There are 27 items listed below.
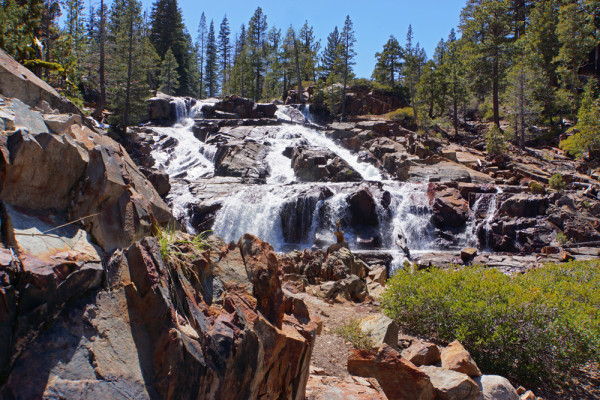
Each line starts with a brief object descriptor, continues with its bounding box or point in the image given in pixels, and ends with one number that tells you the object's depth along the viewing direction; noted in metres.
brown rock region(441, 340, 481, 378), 6.69
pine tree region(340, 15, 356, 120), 48.22
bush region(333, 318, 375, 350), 7.25
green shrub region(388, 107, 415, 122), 44.59
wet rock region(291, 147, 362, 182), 29.05
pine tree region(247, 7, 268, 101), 61.50
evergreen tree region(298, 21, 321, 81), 58.66
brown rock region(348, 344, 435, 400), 6.04
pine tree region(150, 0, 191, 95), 61.19
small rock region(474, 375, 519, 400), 6.41
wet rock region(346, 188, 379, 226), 23.05
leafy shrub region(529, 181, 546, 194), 23.50
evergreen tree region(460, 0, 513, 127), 37.38
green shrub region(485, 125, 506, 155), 31.61
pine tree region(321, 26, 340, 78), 61.75
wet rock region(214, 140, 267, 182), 29.33
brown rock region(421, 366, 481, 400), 6.13
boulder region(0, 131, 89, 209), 3.43
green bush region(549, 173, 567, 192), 23.70
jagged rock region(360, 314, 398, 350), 7.29
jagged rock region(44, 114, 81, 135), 4.45
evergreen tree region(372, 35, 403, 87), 56.72
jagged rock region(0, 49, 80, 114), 5.73
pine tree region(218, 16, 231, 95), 83.44
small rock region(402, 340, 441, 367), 7.03
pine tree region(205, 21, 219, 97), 77.12
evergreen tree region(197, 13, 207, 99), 77.94
